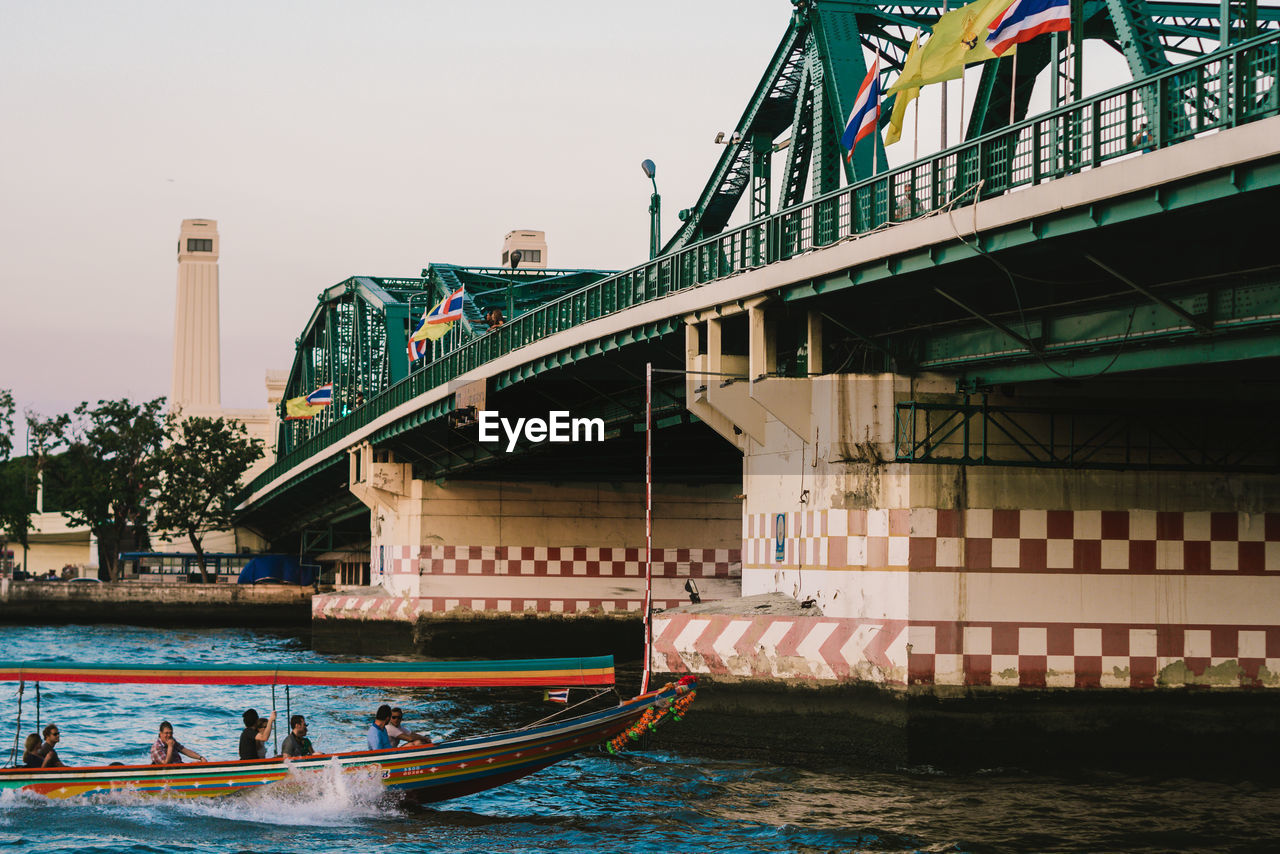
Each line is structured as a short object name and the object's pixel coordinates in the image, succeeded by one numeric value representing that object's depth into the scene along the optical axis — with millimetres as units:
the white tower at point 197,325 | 184625
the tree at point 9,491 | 114312
